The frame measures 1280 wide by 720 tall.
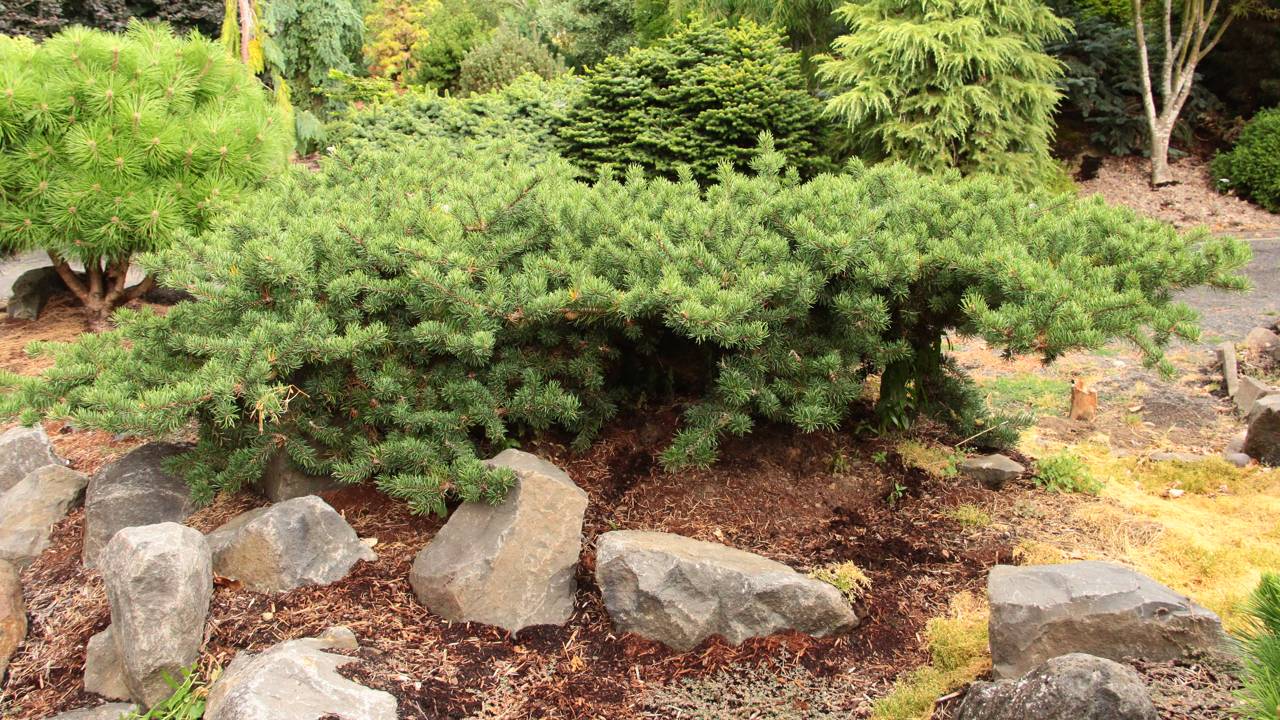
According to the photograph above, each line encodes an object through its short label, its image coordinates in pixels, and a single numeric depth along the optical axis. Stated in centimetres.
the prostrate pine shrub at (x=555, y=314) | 303
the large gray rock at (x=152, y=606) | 266
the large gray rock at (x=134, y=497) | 343
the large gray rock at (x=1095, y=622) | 245
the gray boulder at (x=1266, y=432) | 425
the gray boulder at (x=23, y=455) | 418
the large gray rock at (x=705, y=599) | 290
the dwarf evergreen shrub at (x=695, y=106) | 872
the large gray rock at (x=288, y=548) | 305
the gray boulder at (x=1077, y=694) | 198
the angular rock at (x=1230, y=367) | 556
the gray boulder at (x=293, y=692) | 232
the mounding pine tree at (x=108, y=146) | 545
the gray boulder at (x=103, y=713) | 272
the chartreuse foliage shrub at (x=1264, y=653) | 149
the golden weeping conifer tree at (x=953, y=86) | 915
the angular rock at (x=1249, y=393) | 510
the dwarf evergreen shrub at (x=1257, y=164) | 1104
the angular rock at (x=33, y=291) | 690
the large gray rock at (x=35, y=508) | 352
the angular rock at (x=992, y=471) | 391
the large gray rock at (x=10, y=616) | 296
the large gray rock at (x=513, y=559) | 298
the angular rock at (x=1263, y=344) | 611
